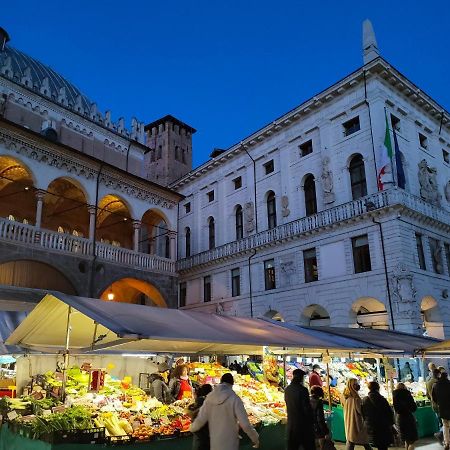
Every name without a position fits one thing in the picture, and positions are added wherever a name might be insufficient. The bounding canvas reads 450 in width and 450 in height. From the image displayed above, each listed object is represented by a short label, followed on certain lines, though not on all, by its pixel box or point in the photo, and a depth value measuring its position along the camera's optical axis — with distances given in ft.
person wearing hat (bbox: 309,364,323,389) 39.58
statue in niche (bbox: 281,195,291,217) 81.15
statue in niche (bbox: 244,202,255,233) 88.40
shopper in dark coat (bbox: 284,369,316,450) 20.86
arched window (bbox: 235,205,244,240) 92.38
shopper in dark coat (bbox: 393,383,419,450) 26.58
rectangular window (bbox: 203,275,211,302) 94.38
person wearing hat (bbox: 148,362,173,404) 29.63
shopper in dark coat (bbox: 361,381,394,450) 23.80
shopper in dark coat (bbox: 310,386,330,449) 23.86
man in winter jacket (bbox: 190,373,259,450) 15.67
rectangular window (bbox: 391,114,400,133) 72.15
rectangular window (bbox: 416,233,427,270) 66.43
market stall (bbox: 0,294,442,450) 20.12
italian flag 65.67
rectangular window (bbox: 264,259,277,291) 80.69
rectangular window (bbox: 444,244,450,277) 71.95
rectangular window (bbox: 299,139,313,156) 81.35
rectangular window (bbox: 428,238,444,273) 68.80
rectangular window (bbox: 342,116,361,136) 74.11
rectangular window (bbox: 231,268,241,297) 87.53
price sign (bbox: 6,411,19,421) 22.56
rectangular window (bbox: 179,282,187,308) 101.19
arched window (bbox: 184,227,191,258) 106.76
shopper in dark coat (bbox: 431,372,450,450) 28.66
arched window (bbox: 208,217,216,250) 99.45
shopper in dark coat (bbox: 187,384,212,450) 17.30
